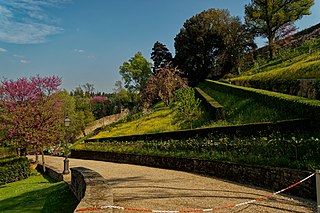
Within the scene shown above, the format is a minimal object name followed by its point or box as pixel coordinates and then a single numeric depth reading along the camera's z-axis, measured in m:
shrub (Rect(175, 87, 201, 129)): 18.98
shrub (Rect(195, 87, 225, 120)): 16.19
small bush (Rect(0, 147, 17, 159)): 23.03
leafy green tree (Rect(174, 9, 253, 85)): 39.88
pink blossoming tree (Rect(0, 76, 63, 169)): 16.11
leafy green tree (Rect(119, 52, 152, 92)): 52.60
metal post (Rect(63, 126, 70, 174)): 12.90
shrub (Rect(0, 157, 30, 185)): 16.39
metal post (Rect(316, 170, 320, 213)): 4.68
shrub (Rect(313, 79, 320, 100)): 12.37
